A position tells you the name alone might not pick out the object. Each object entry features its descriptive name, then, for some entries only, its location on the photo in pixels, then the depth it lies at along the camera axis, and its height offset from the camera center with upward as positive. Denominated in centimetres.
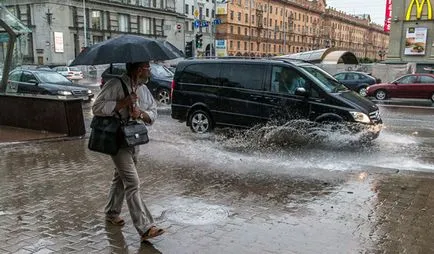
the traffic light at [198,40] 4056 +82
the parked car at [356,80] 2712 -163
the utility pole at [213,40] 8208 +163
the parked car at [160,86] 1792 -143
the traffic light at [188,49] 4066 +2
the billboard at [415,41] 3638 +90
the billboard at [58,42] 5744 +67
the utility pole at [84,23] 6086 +322
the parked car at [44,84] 1723 -140
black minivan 948 -97
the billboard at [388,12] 4200 +365
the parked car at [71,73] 4044 -219
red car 2295 -180
